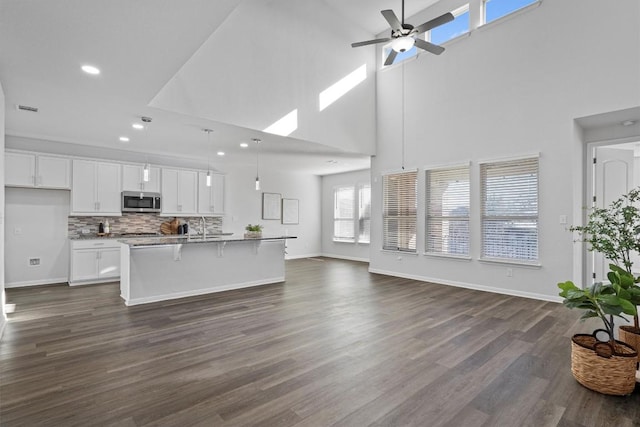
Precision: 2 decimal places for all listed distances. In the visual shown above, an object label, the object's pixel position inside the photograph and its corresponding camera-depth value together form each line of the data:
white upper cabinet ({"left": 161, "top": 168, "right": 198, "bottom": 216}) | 7.04
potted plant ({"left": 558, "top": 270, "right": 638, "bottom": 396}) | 2.22
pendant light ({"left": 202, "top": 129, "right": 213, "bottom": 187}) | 5.23
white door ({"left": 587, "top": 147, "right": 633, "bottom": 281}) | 4.95
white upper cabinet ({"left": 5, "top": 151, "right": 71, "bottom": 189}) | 5.46
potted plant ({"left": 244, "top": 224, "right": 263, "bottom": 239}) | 5.86
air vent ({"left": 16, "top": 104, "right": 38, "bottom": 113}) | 4.31
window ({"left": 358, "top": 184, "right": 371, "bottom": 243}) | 9.13
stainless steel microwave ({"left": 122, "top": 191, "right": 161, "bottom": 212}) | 6.55
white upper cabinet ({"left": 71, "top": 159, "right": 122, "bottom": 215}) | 6.03
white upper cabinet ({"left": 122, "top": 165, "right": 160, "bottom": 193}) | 6.57
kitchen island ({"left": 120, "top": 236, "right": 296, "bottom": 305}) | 4.65
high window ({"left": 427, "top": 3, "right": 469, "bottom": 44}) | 6.05
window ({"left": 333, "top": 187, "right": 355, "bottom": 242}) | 9.58
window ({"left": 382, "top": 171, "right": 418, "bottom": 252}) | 6.59
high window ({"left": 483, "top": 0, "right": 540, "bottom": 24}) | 5.29
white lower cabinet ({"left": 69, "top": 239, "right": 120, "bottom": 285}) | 5.80
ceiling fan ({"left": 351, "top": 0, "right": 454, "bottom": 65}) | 3.69
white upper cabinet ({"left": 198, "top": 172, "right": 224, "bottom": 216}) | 7.55
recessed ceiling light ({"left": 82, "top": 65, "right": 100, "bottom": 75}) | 3.19
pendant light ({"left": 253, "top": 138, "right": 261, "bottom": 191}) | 5.75
